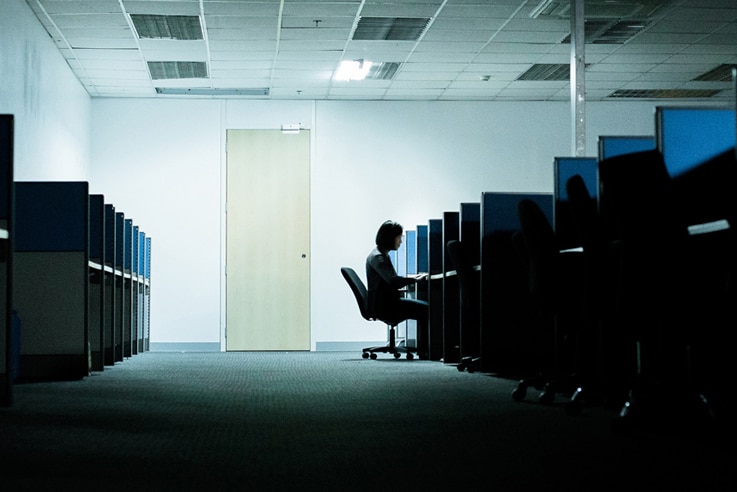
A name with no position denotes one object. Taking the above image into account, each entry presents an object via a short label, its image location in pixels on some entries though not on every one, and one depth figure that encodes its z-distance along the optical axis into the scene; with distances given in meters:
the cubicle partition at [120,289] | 7.02
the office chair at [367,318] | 7.90
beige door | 10.48
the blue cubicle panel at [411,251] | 9.03
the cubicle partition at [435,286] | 7.36
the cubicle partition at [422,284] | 7.93
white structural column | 7.22
